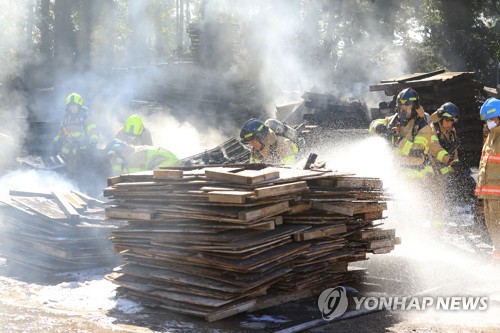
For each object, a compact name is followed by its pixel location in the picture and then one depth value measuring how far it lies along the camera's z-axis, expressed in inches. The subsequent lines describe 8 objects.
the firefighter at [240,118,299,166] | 393.1
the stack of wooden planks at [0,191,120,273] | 342.0
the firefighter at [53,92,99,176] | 521.0
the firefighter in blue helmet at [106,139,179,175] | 395.4
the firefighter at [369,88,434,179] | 420.8
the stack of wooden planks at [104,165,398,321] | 255.8
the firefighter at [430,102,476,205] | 418.3
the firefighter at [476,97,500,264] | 342.0
